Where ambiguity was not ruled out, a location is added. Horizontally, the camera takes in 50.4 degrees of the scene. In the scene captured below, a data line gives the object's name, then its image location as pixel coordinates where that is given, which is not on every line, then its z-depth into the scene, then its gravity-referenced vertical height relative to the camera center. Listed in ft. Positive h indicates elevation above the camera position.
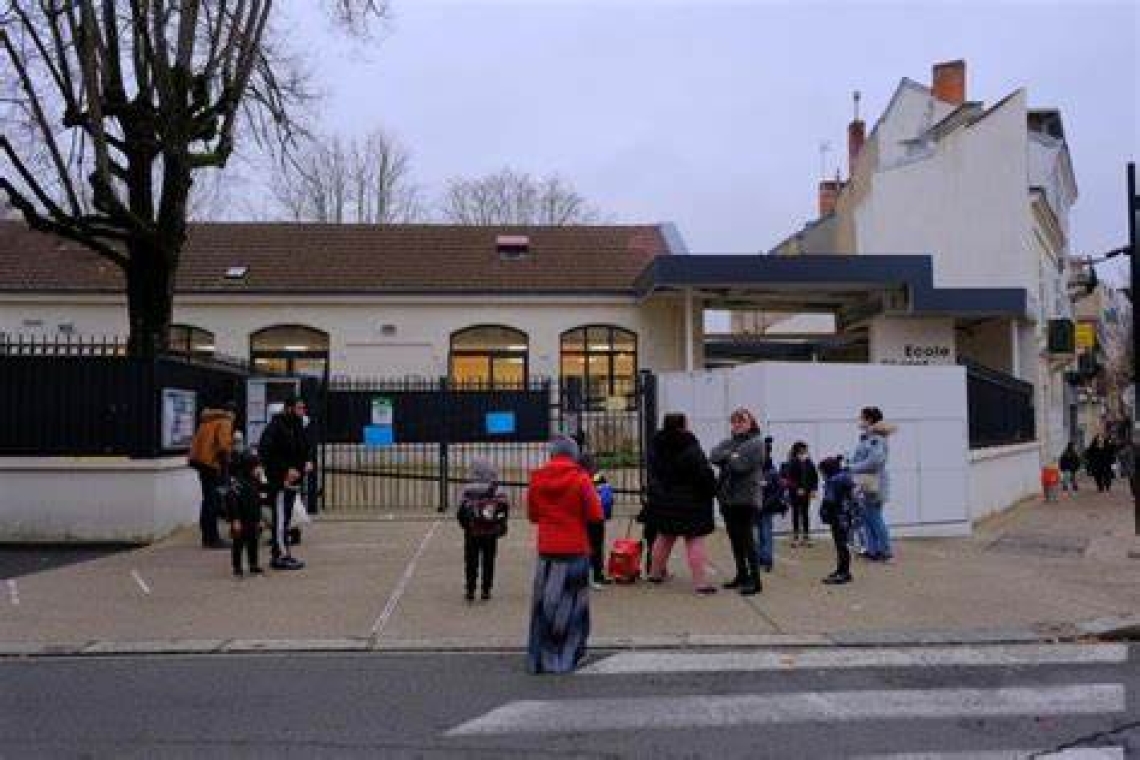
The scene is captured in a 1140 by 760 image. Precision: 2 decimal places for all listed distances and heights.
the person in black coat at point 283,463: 41.24 -1.05
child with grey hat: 34.37 -2.34
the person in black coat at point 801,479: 46.98 -1.94
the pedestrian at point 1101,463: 104.99 -3.11
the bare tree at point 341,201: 173.06 +33.42
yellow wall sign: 87.04 +6.51
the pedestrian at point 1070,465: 103.48 -3.18
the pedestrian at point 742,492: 37.19 -1.91
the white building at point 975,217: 106.52 +19.73
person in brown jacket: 47.52 -1.10
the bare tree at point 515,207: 197.06 +36.76
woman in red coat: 27.37 -3.07
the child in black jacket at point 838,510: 39.37 -2.66
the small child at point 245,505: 39.91 -2.40
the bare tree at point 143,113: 60.29 +16.48
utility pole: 51.80 +8.75
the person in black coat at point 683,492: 36.99 -1.90
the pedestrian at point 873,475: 43.16 -1.65
